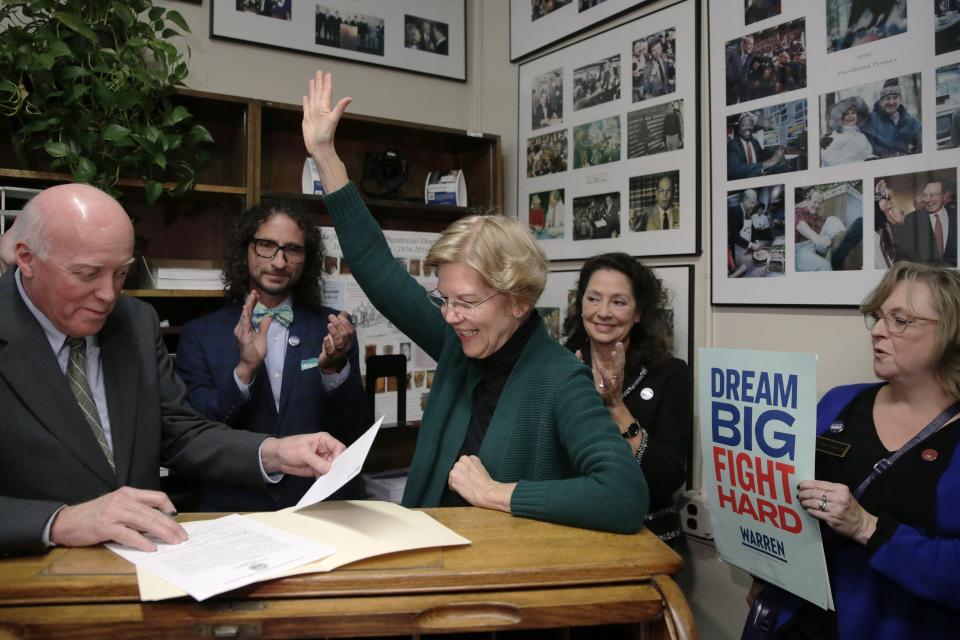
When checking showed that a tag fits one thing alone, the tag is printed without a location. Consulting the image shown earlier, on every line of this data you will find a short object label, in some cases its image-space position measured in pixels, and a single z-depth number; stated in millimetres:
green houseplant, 2414
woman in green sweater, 1200
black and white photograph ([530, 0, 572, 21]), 3486
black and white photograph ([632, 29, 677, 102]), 2902
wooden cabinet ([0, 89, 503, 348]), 2945
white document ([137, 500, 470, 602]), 877
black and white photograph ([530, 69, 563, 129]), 3504
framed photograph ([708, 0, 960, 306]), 2092
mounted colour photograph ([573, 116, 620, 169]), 3180
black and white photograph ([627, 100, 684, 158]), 2887
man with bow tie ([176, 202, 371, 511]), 2385
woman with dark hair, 2365
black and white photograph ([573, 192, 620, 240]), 3178
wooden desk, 807
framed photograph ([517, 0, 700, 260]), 2859
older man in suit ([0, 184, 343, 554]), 1321
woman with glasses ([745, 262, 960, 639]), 1609
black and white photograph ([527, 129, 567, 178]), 3488
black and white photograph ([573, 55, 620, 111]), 3182
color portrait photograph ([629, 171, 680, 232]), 2889
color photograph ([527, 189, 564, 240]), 3496
